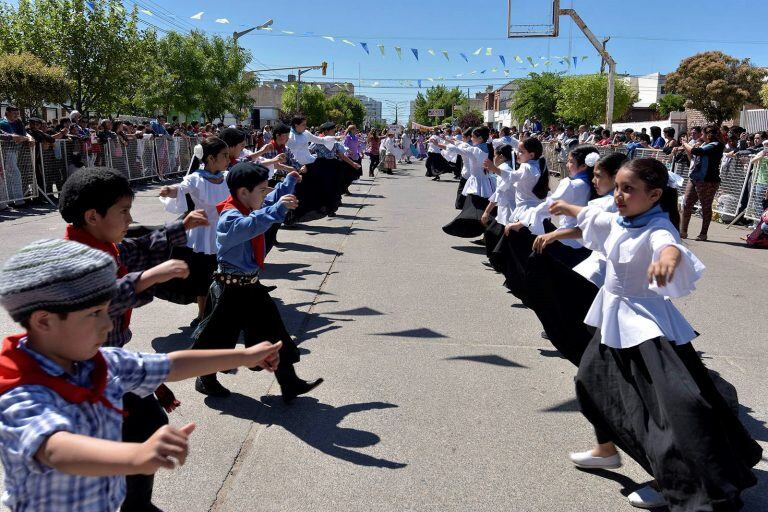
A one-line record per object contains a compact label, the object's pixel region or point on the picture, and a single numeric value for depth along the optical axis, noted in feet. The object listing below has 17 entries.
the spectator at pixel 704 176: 38.27
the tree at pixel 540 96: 170.09
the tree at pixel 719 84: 141.38
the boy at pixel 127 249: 8.66
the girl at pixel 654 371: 9.45
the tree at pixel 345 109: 300.28
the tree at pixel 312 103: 272.72
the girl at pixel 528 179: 24.31
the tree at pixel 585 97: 135.13
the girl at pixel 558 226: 17.84
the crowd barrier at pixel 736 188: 42.47
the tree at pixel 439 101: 354.13
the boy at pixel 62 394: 5.29
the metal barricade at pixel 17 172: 41.60
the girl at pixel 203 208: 19.30
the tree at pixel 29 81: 63.10
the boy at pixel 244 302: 14.25
